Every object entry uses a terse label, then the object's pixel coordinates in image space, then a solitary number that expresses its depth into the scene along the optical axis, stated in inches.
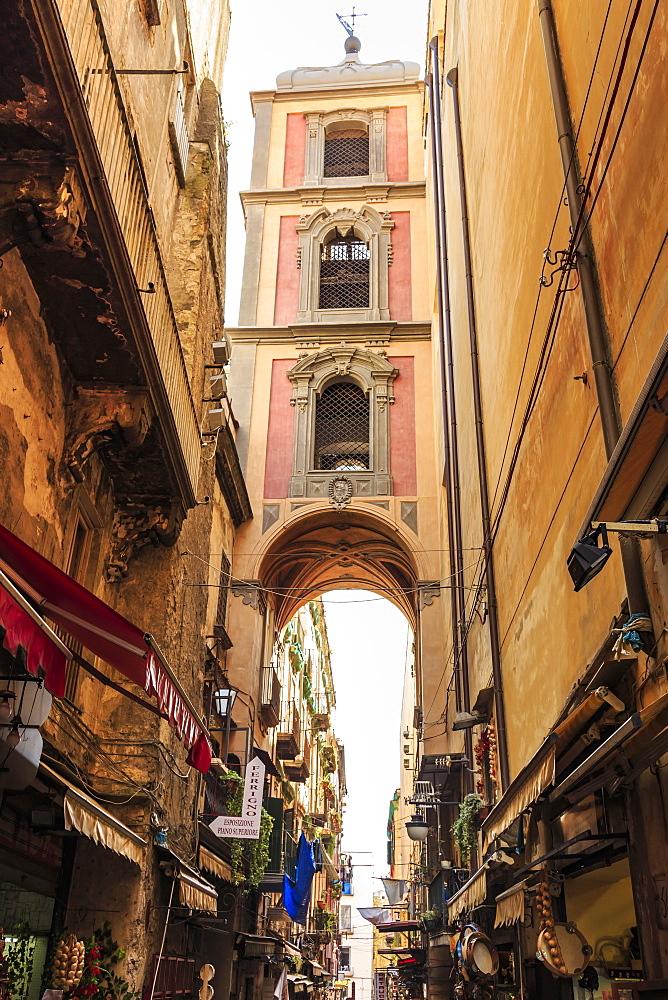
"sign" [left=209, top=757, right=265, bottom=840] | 474.6
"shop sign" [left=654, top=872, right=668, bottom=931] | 173.0
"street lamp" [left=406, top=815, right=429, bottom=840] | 629.8
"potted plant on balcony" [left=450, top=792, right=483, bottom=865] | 480.4
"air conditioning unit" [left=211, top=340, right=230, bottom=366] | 478.6
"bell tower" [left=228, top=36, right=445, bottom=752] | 788.0
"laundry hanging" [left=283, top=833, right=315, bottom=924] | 711.7
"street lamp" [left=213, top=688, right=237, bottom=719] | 574.9
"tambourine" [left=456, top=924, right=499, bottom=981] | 383.9
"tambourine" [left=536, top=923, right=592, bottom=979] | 225.1
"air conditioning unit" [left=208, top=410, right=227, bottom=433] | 469.7
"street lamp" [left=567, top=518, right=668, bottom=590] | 157.8
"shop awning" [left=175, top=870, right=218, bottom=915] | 352.4
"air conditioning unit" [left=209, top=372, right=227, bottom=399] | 469.4
